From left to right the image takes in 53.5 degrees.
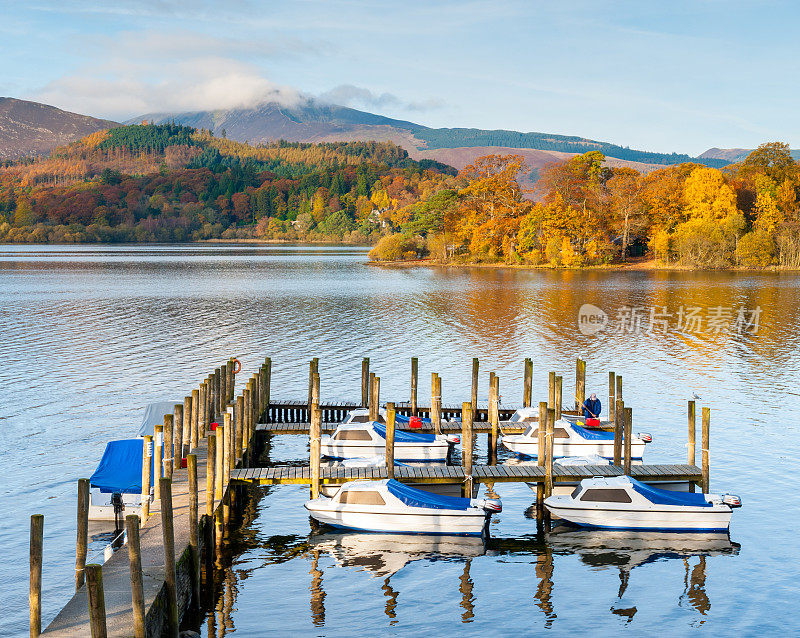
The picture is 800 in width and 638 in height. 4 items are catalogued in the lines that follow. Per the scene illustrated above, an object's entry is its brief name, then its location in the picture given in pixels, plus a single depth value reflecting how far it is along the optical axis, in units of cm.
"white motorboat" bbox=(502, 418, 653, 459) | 2734
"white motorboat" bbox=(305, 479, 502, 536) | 2098
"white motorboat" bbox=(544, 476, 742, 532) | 2142
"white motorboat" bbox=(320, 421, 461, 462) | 2670
